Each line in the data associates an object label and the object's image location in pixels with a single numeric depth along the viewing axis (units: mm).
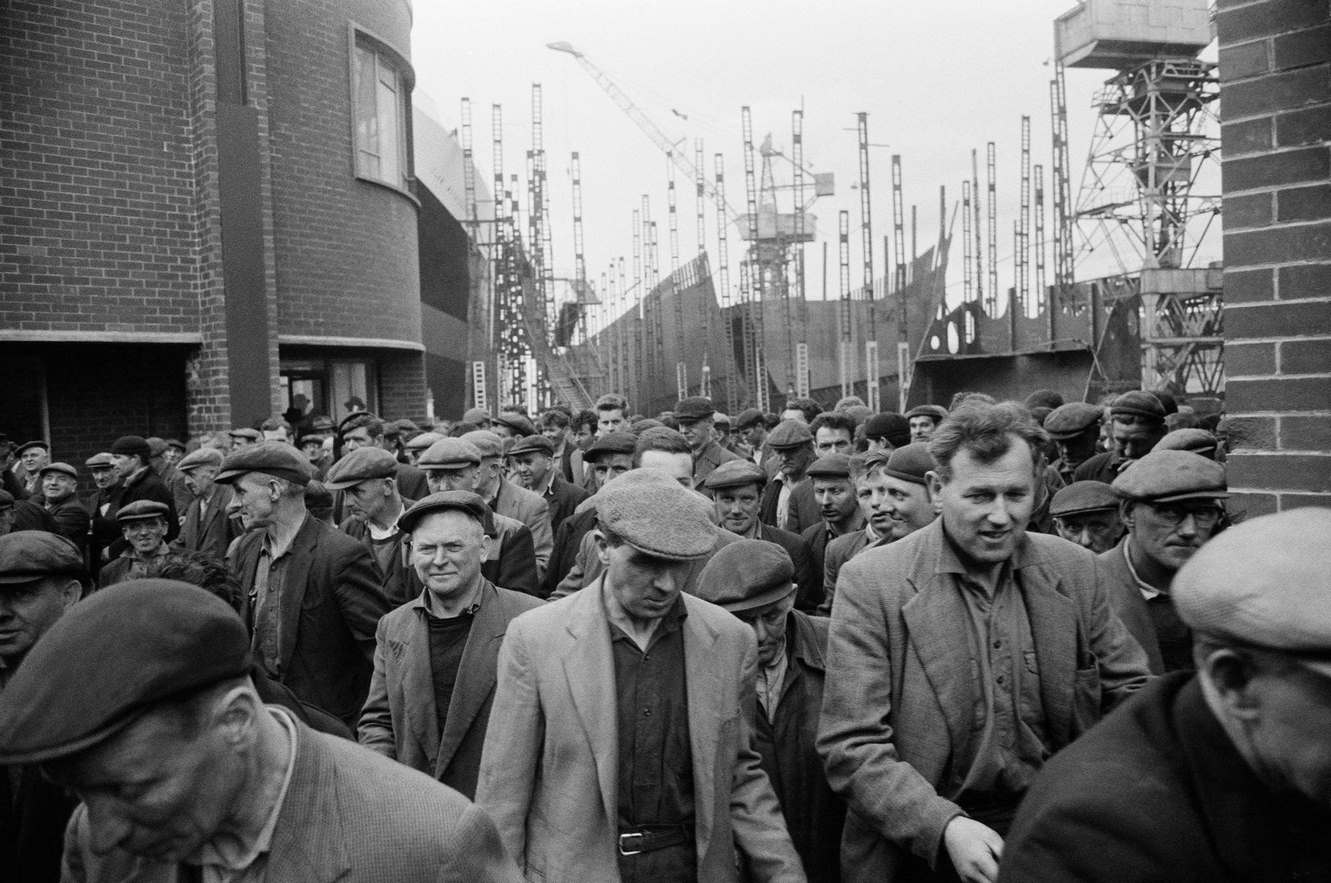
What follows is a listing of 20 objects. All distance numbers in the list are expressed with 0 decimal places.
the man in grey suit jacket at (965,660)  2877
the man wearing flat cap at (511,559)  5531
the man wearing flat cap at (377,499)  5797
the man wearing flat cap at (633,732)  3002
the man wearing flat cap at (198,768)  1609
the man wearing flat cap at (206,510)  7337
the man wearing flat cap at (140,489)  7926
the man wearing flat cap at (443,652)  3857
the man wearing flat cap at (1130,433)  6523
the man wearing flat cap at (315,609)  4688
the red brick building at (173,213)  12047
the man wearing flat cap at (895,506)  5102
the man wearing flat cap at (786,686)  3547
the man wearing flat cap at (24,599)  2887
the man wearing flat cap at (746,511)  5750
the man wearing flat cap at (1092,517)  4844
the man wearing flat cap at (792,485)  7301
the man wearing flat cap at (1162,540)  3789
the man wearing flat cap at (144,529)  6402
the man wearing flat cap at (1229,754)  1385
